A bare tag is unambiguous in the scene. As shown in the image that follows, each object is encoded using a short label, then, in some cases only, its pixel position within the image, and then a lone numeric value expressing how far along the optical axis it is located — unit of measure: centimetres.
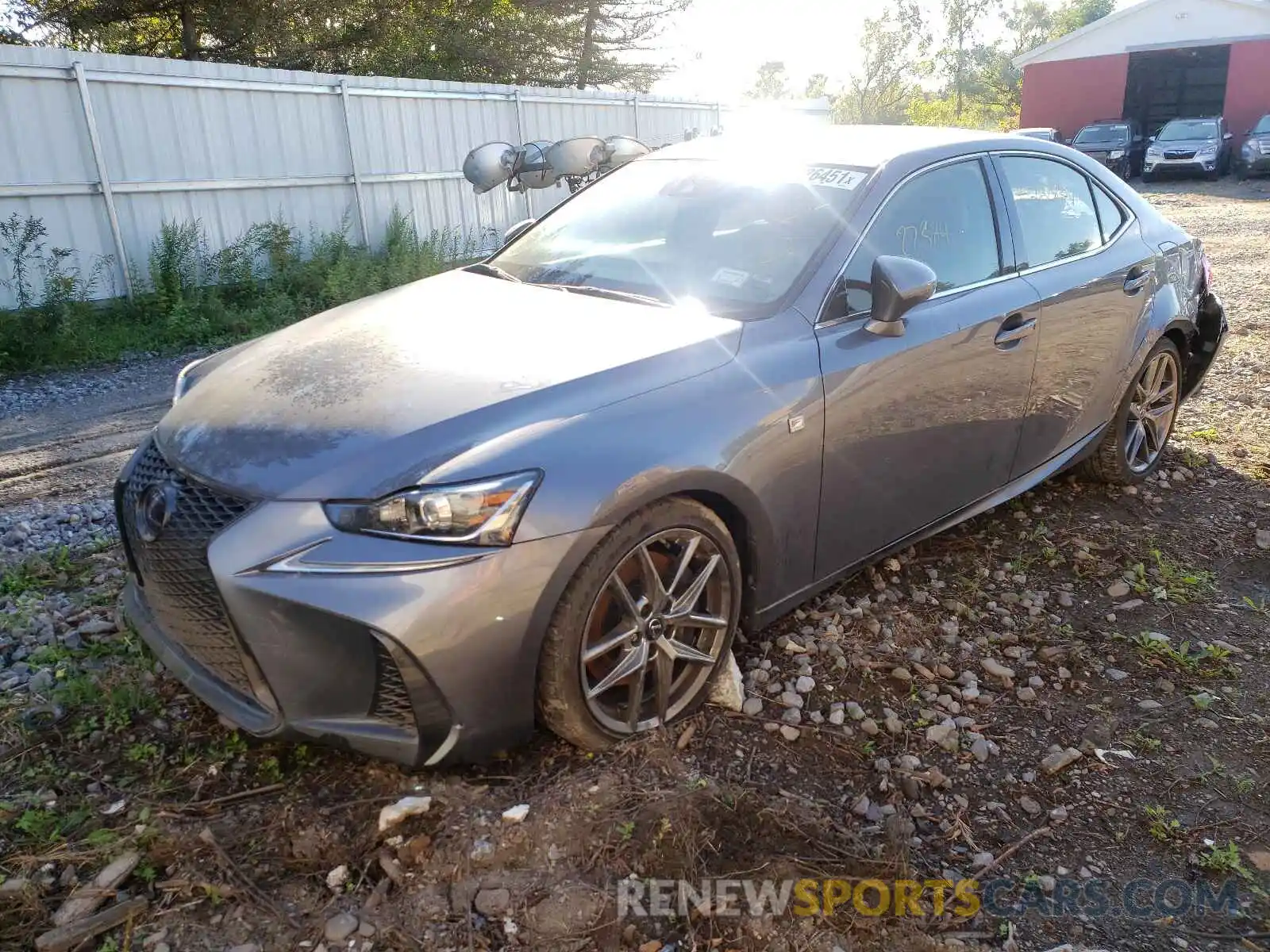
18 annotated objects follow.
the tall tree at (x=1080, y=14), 6172
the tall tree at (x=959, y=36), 6134
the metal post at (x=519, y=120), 1416
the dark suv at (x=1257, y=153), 2478
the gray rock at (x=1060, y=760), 284
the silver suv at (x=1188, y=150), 2511
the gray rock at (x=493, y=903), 217
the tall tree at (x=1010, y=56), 5453
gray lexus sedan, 229
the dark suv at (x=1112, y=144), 2625
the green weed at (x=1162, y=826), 257
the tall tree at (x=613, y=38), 2489
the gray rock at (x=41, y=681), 301
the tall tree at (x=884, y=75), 5044
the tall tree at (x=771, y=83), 8131
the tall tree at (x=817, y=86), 6602
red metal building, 2955
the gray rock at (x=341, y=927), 212
